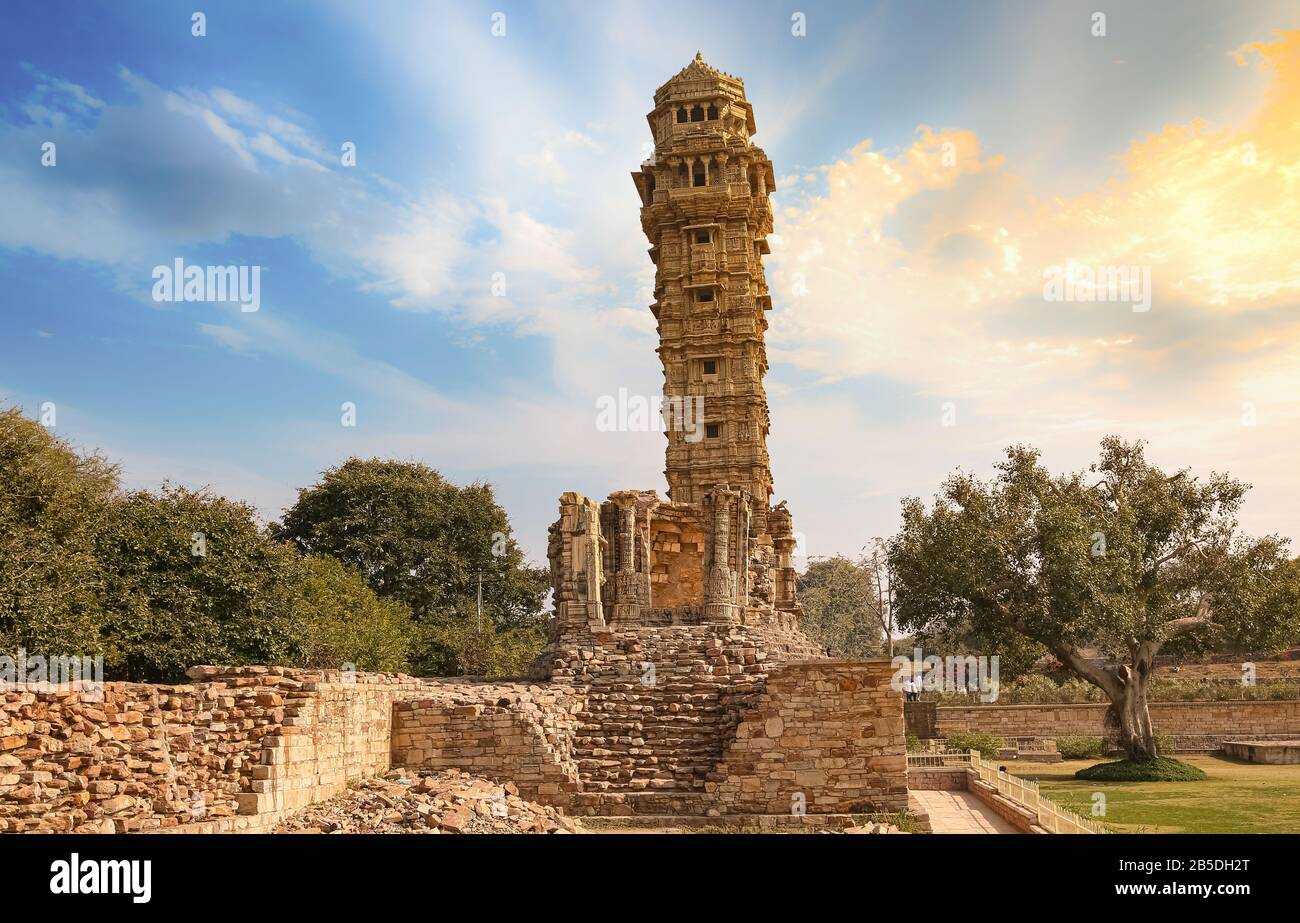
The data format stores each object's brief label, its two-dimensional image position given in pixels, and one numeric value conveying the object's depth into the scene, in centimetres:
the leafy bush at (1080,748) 3400
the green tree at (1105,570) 2908
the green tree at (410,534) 4456
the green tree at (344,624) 2833
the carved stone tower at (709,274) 3891
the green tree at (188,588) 2205
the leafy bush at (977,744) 3141
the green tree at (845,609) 6781
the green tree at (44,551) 1872
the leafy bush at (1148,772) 2717
